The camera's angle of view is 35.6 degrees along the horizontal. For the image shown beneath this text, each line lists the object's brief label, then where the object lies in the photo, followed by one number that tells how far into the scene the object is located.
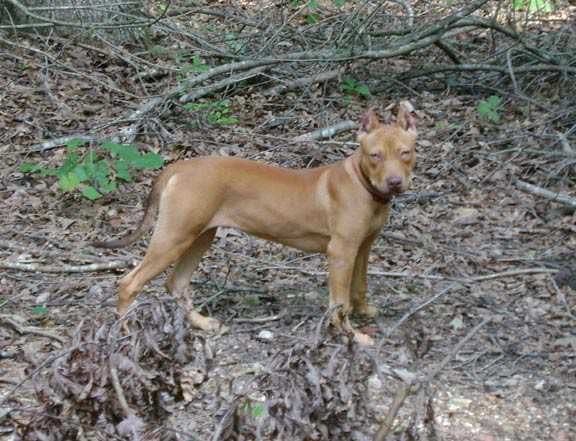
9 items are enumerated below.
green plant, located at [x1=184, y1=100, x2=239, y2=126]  10.15
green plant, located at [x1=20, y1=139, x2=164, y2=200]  8.49
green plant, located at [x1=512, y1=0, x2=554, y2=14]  10.95
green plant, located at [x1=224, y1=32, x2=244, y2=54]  11.00
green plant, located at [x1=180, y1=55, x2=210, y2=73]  10.38
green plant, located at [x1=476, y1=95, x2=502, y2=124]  10.14
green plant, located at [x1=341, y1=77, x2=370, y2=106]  10.77
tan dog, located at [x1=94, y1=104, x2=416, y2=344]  6.17
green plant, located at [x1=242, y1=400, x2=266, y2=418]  4.42
